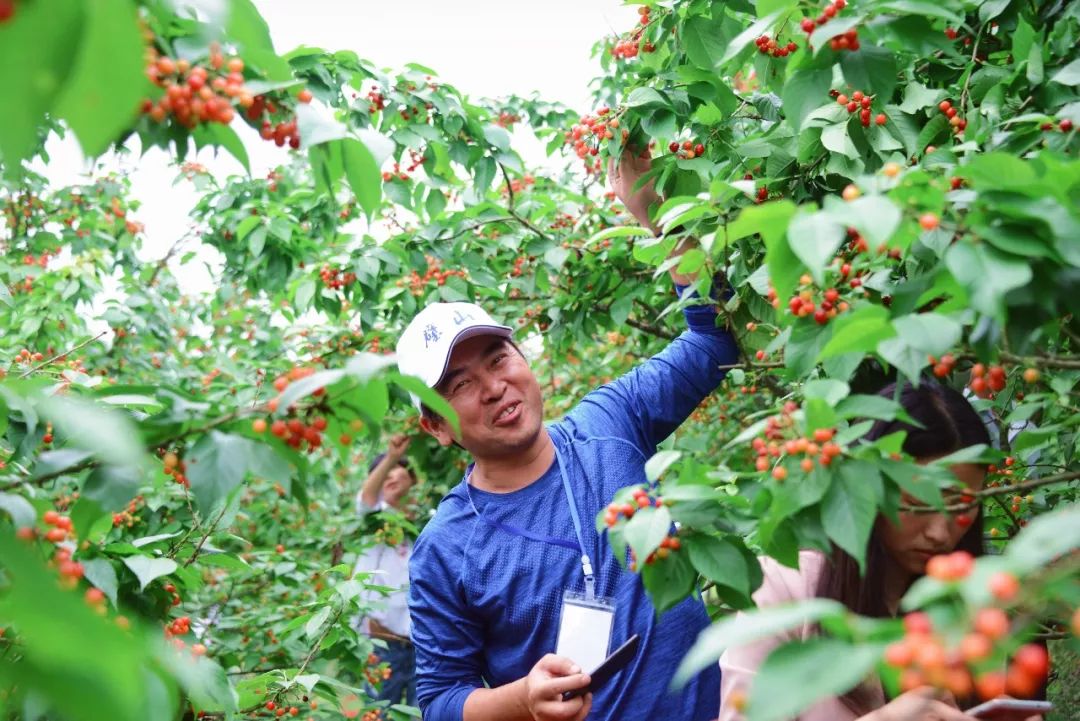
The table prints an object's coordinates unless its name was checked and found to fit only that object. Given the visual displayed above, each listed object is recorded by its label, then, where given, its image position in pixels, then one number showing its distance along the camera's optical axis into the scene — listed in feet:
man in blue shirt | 8.54
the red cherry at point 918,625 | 2.85
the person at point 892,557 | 6.65
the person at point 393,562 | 19.63
